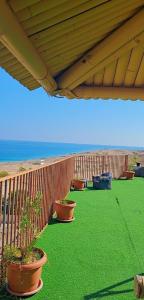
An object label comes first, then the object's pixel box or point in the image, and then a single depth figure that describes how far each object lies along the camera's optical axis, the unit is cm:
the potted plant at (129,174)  1093
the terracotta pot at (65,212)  506
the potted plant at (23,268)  254
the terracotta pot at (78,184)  856
